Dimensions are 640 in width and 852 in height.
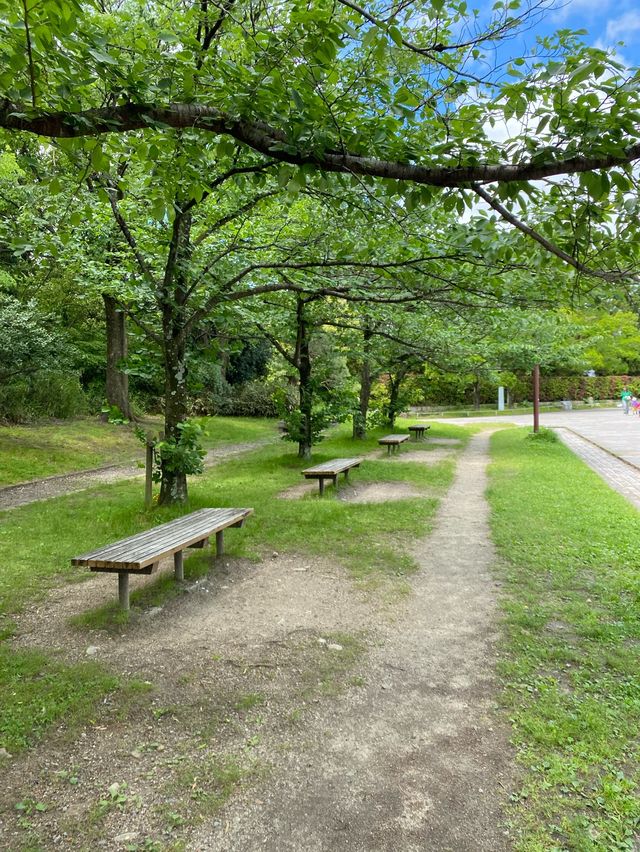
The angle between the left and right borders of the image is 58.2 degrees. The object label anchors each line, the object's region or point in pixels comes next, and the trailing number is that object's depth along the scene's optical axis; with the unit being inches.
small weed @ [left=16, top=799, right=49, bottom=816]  93.1
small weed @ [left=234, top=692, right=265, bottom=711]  125.1
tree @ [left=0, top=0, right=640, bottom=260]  110.6
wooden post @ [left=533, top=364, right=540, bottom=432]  774.7
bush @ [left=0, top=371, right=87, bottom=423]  575.2
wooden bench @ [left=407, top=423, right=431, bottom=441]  806.5
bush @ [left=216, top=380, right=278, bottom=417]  1023.6
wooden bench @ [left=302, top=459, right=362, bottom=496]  369.5
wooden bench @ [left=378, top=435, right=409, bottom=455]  597.4
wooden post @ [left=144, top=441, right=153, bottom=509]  303.6
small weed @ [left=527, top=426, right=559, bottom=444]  737.0
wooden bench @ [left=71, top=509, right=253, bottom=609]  163.3
